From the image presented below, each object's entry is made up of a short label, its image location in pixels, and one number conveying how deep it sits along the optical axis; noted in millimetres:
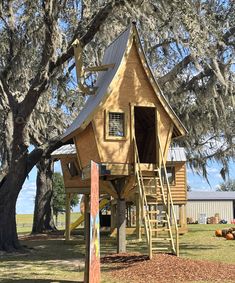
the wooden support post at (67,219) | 14122
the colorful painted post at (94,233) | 5713
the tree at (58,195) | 41321
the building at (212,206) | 37067
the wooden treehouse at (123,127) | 9284
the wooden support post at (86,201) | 14601
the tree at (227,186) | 77085
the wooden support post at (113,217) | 16870
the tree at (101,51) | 10150
